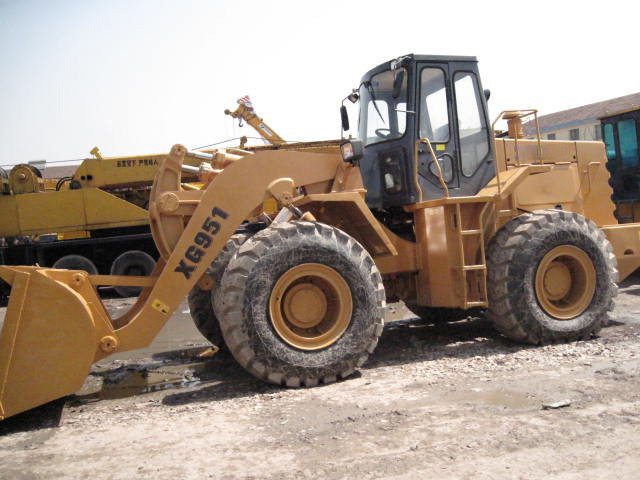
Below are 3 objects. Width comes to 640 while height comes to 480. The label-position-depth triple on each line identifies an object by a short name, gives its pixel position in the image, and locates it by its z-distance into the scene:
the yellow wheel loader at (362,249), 4.38
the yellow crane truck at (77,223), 12.81
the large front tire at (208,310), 6.04
